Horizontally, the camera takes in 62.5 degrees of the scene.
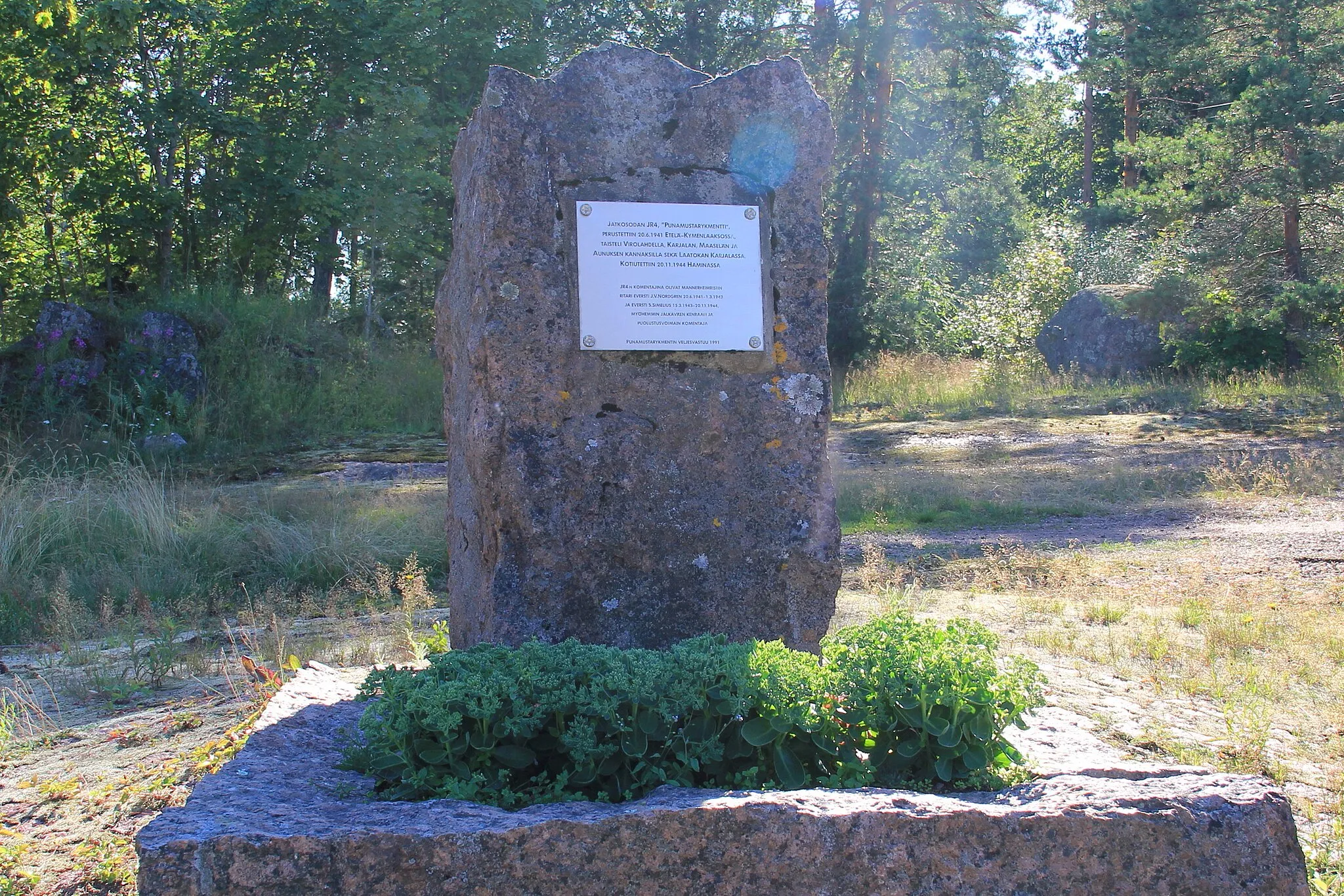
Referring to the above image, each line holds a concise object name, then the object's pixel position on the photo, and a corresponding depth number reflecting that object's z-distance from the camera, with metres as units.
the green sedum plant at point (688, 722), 2.77
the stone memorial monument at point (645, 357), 3.97
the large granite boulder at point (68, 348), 13.90
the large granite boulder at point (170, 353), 14.41
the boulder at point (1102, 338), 19.27
